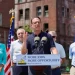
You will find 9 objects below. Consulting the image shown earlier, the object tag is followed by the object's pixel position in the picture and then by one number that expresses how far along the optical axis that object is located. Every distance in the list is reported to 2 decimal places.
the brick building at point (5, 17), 47.78
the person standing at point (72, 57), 10.00
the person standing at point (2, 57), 7.04
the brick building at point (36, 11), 58.48
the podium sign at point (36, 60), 5.81
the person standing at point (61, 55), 9.06
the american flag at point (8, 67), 13.32
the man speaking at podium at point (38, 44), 5.98
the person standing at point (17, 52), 8.25
